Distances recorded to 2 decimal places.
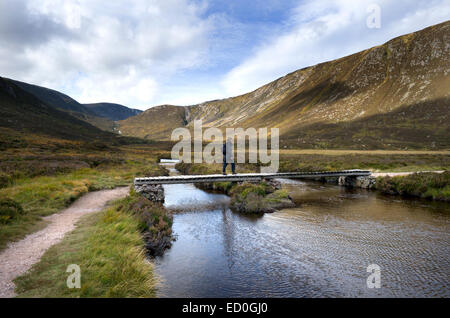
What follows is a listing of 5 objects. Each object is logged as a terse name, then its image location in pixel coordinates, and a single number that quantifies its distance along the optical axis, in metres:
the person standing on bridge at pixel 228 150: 24.09
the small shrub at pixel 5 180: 20.94
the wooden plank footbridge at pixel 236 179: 23.09
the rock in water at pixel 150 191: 22.39
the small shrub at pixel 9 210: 11.79
